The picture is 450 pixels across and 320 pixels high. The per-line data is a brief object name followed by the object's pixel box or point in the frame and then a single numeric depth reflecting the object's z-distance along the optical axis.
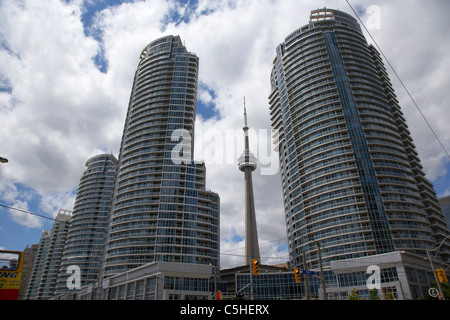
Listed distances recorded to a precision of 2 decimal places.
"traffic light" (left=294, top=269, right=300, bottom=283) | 33.44
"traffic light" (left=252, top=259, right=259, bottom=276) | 30.05
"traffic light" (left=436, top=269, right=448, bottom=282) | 32.77
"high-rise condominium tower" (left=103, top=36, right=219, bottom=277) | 90.50
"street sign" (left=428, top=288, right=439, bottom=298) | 33.34
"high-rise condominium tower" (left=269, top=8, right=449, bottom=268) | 80.62
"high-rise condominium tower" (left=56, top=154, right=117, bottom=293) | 136.38
